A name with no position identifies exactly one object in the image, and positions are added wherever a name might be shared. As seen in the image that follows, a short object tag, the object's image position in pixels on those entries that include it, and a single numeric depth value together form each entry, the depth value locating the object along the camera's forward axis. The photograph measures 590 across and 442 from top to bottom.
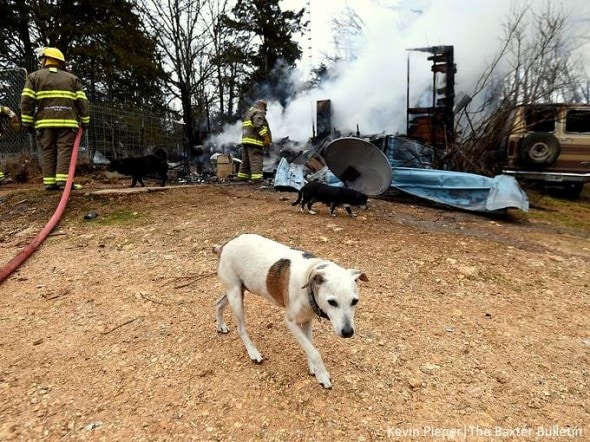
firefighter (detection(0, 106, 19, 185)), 6.95
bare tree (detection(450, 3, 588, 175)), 8.95
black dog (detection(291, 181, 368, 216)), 5.88
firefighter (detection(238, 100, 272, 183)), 8.62
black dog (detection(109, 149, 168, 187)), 8.05
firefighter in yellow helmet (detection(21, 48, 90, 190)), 6.15
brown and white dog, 1.89
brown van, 8.76
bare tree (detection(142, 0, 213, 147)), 10.44
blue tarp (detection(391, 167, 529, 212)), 6.32
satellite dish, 6.43
